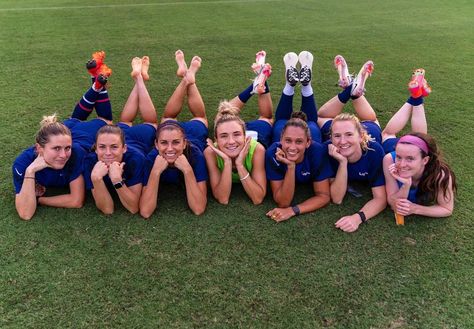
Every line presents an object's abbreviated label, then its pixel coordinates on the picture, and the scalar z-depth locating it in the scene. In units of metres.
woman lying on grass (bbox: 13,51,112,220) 3.31
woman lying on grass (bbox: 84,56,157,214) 3.29
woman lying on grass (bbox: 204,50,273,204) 3.49
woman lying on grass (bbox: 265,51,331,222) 3.43
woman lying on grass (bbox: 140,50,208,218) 3.40
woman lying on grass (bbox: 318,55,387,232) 3.45
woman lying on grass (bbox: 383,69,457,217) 3.20
